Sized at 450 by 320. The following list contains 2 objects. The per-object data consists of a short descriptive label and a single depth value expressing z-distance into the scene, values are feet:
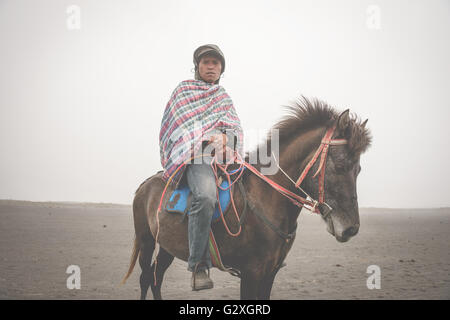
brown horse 9.98
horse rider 10.75
